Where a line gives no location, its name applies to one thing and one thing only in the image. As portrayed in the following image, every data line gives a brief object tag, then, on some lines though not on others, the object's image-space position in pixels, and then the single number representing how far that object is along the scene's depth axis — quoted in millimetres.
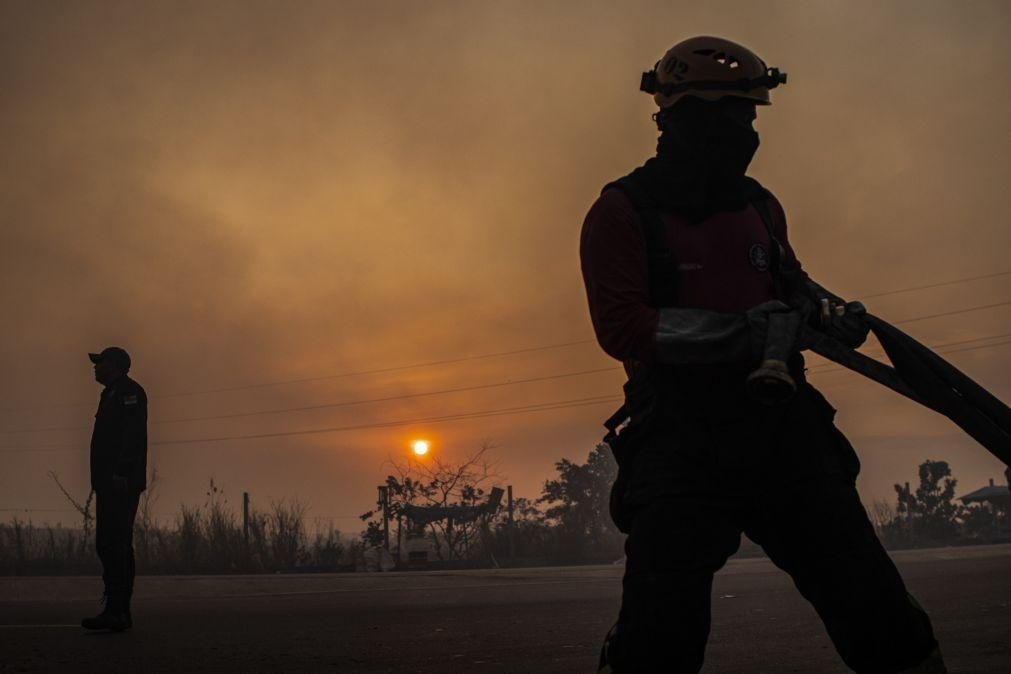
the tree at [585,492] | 39156
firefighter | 3033
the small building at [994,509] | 37712
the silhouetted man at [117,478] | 9625
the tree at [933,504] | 37781
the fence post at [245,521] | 25572
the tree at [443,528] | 31469
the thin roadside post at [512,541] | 30542
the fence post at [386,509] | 33594
